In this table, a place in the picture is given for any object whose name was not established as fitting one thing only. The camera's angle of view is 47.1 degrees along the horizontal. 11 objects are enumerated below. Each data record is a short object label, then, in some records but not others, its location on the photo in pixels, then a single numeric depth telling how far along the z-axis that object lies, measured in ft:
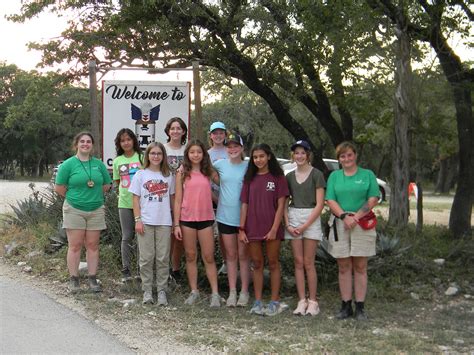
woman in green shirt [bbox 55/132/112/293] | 19.35
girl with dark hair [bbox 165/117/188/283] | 19.86
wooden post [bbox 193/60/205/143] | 27.02
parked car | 70.95
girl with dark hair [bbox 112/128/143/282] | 20.26
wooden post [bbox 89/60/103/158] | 29.71
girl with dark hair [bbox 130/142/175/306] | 18.34
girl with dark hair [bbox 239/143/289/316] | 17.60
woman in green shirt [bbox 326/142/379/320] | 16.87
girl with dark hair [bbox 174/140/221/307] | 18.11
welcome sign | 27.53
